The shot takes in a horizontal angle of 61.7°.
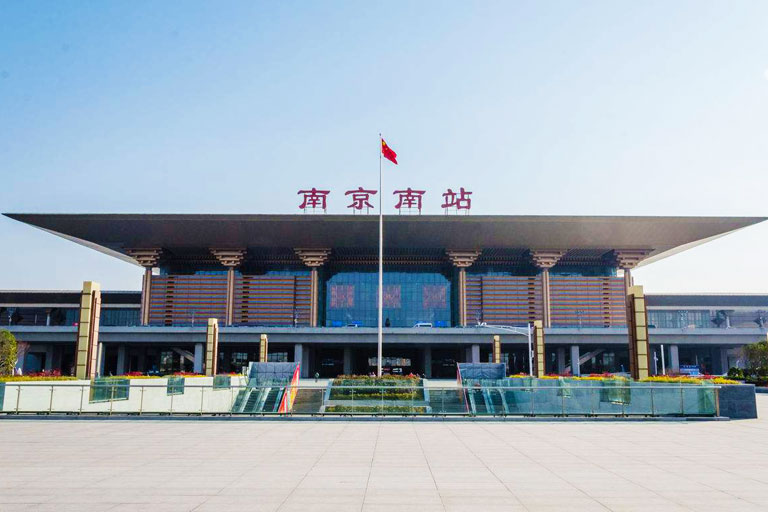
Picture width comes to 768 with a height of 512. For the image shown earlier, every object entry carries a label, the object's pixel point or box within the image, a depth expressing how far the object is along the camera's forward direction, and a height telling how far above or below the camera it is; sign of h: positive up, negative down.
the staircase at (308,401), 21.39 -1.45
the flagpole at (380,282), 37.53 +4.60
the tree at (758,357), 43.12 +0.35
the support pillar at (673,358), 67.81 +0.36
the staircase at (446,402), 21.44 -1.42
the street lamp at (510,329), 60.66 +3.00
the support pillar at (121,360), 70.31 -0.53
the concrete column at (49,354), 70.06 +0.03
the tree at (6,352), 36.34 +0.10
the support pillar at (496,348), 55.34 +0.97
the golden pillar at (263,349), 49.62 +0.59
